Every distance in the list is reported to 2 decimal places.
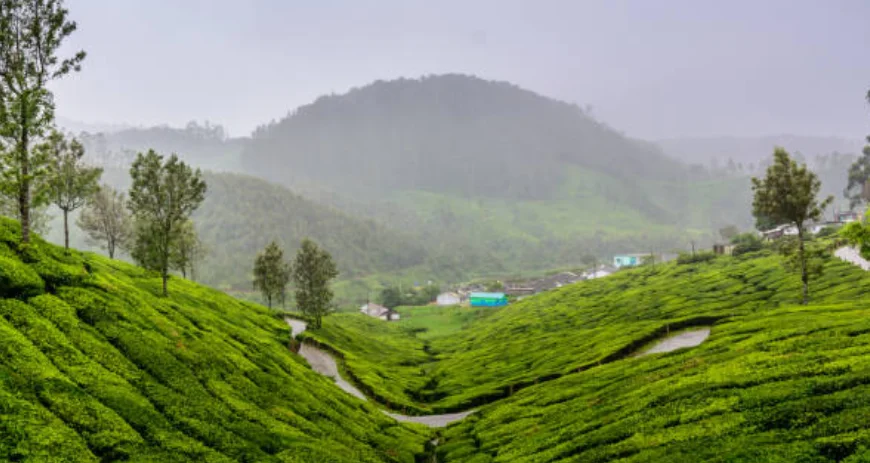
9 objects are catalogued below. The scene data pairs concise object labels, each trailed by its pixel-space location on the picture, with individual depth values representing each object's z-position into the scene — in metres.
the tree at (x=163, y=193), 64.06
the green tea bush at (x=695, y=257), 168.04
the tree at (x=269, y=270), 115.75
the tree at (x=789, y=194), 69.00
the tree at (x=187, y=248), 97.73
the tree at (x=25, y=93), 42.31
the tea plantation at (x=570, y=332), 78.00
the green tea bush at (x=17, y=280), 34.41
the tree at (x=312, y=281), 115.25
